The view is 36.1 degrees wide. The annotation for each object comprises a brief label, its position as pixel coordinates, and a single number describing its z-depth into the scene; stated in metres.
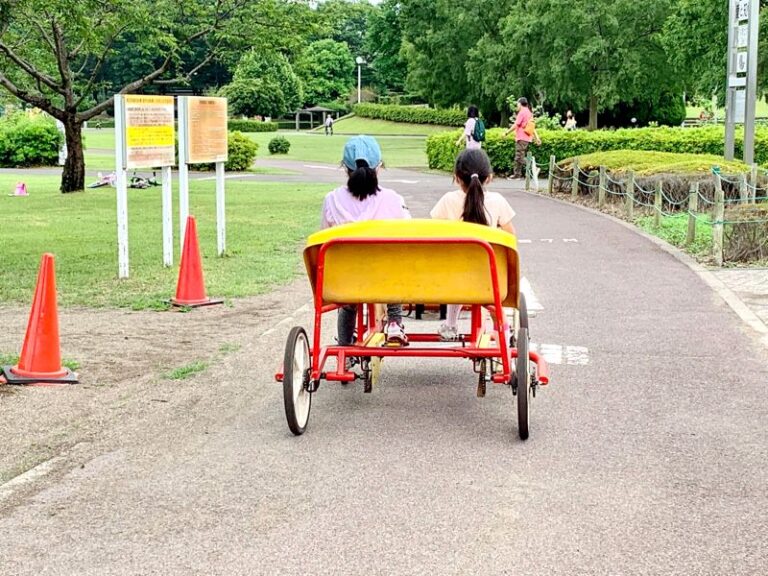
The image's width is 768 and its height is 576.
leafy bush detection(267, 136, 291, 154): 49.75
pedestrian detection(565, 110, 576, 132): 40.31
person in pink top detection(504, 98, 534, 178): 27.06
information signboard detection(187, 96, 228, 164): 12.92
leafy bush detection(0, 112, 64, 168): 39.75
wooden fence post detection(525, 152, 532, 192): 26.75
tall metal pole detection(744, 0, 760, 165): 23.34
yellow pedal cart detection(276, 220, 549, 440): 5.69
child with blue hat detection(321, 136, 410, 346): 6.45
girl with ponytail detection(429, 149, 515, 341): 6.49
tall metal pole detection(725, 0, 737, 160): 23.97
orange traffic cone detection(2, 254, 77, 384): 7.07
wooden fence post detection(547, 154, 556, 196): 24.81
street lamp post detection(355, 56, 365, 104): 109.75
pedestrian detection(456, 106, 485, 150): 25.16
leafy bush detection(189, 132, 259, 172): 35.67
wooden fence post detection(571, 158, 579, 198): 22.92
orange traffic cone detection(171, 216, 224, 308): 10.08
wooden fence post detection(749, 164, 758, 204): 17.36
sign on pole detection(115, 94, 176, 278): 11.62
